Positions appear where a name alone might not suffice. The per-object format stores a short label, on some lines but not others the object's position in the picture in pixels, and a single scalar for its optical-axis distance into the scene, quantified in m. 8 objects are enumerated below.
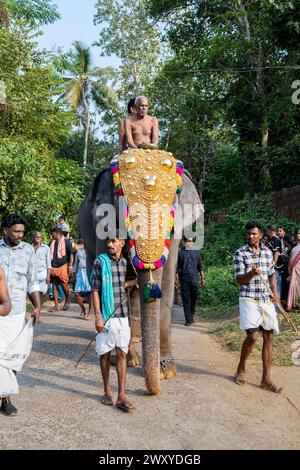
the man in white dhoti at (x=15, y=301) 4.43
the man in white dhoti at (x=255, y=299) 5.52
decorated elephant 5.00
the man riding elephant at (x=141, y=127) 6.54
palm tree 33.62
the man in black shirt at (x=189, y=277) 10.02
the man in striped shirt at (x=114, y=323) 4.78
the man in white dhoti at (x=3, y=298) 4.03
